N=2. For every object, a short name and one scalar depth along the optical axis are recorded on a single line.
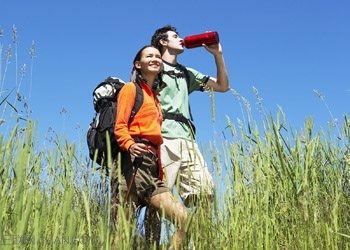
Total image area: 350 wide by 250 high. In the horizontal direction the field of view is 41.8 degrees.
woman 2.66
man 3.38
